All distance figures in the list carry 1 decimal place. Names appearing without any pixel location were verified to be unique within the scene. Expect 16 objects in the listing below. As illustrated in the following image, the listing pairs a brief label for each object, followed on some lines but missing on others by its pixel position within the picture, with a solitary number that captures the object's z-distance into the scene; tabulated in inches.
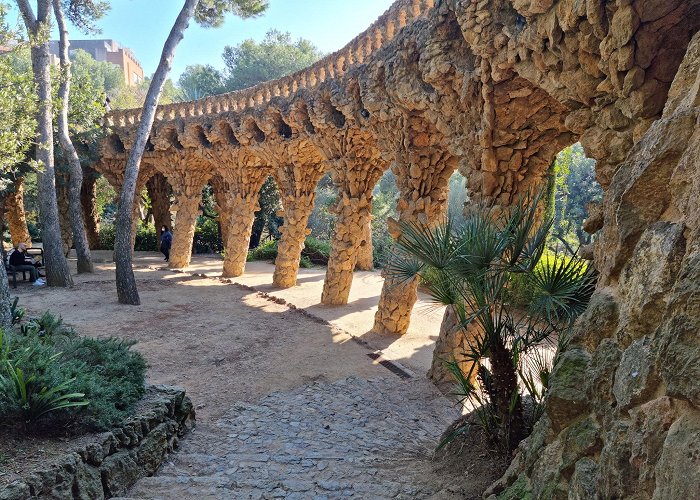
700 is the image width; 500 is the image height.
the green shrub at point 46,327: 225.4
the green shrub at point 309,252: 735.1
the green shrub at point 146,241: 850.1
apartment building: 2015.3
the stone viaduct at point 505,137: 80.0
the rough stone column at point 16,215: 666.2
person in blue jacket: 734.5
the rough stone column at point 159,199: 832.3
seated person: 479.5
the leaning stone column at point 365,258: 679.7
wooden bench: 461.4
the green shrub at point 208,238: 861.2
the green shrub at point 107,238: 823.3
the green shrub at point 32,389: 121.7
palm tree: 123.0
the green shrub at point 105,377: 135.9
